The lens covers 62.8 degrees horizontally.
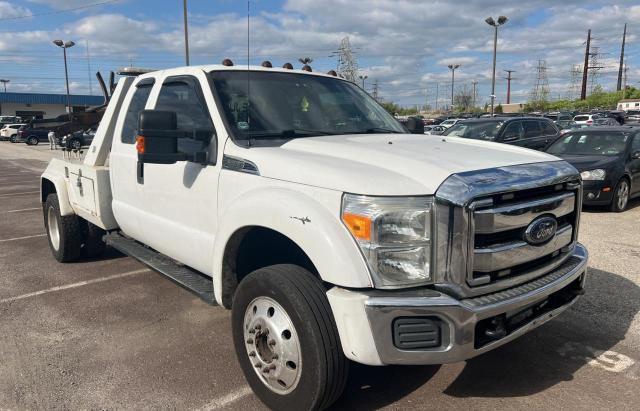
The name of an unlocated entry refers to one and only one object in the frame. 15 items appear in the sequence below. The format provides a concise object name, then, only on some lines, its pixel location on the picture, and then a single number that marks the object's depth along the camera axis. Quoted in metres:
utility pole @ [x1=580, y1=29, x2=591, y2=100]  71.81
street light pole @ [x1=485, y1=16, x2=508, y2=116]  33.16
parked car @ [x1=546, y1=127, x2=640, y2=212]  9.05
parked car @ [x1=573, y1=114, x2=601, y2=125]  36.64
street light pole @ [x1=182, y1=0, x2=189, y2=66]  19.92
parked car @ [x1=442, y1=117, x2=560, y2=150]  13.07
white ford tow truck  2.53
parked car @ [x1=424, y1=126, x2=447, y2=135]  32.62
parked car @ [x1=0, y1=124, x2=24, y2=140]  43.28
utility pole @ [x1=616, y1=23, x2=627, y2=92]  82.75
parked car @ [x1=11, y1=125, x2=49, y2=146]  40.44
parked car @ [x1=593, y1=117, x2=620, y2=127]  29.92
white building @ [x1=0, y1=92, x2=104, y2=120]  71.88
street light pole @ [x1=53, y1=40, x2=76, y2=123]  44.31
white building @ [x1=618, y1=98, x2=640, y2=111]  65.81
